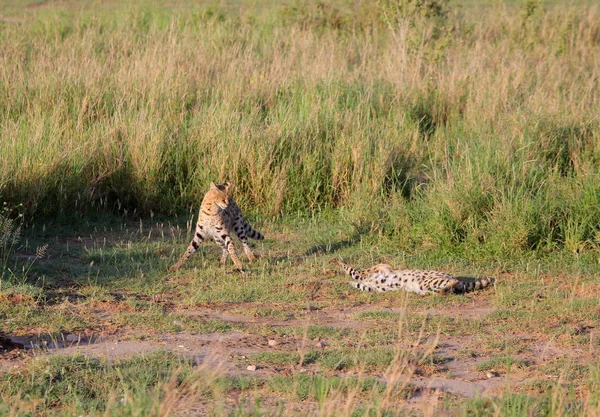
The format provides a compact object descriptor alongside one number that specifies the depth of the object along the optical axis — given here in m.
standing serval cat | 15.59
